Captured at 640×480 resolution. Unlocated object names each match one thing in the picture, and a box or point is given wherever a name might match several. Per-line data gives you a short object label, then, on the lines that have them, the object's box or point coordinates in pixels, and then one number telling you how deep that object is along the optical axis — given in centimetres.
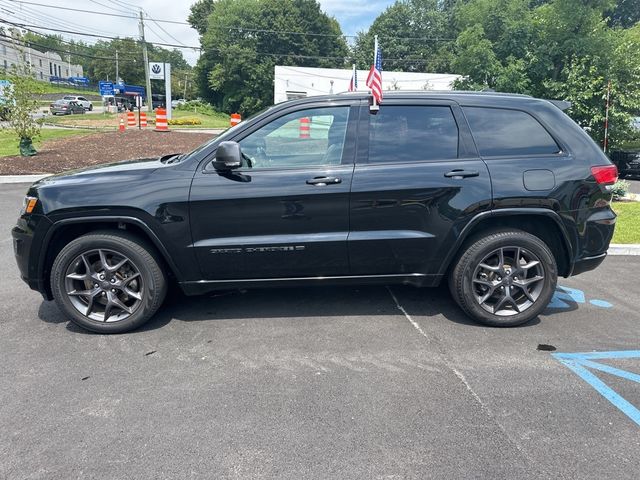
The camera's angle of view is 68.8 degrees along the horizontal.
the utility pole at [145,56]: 3881
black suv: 367
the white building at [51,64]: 8445
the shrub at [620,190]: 971
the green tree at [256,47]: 6184
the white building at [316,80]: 4125
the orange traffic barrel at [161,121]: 2203
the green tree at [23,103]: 1298
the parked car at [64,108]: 4297
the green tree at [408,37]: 6838
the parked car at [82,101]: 4793
